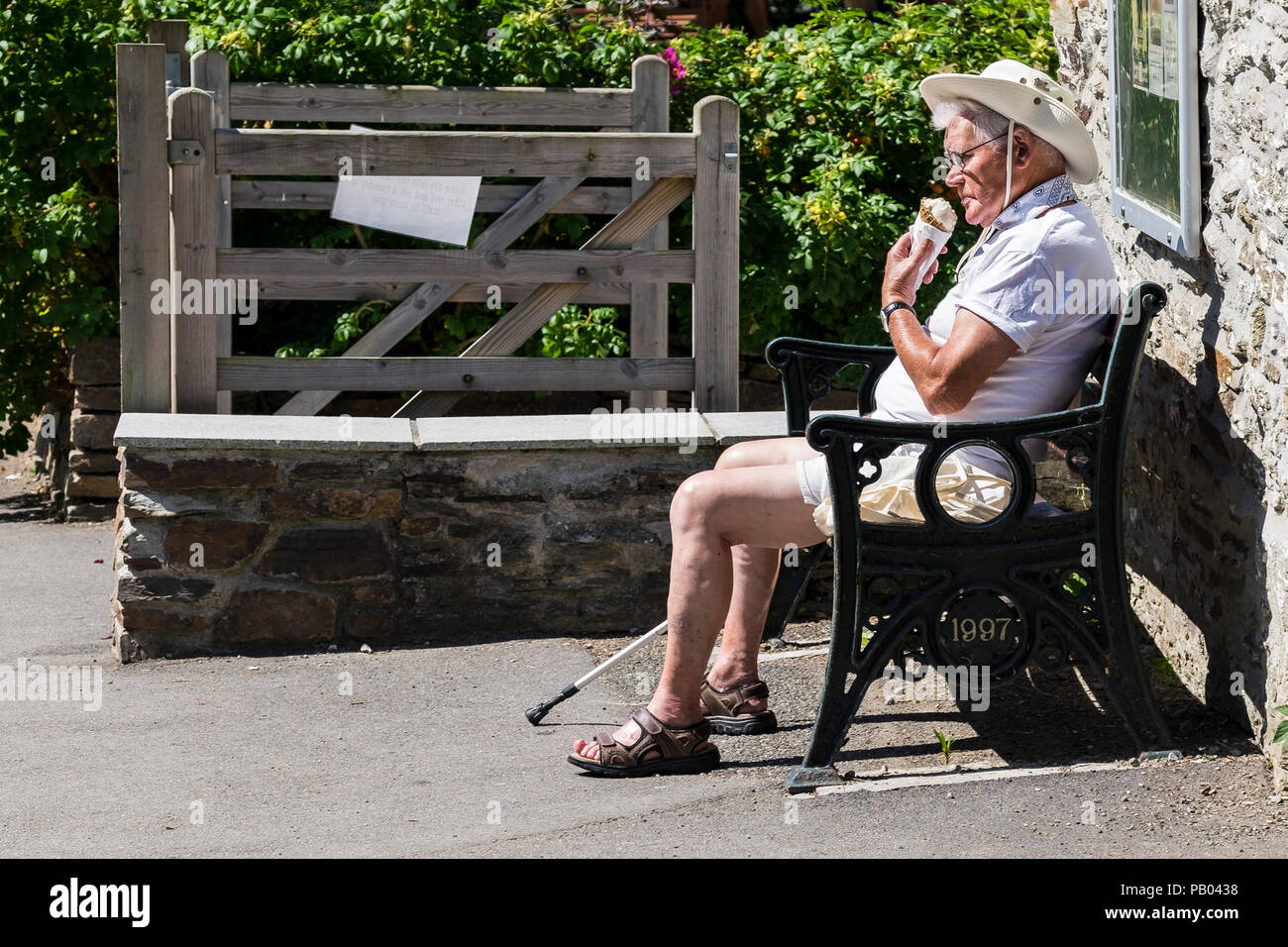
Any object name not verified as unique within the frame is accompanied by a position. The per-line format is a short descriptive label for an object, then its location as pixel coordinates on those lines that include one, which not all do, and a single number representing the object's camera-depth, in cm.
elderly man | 652
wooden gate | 919
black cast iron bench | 648
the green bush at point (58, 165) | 1266
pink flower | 1317
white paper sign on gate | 1020
